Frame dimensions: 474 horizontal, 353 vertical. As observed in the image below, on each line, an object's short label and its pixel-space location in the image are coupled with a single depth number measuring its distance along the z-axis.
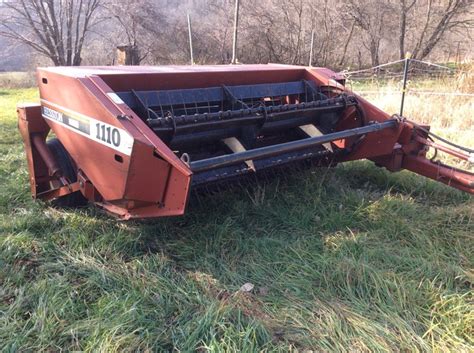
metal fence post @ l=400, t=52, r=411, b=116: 7.39
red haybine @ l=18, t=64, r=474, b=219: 2.74
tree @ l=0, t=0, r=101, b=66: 21.94
